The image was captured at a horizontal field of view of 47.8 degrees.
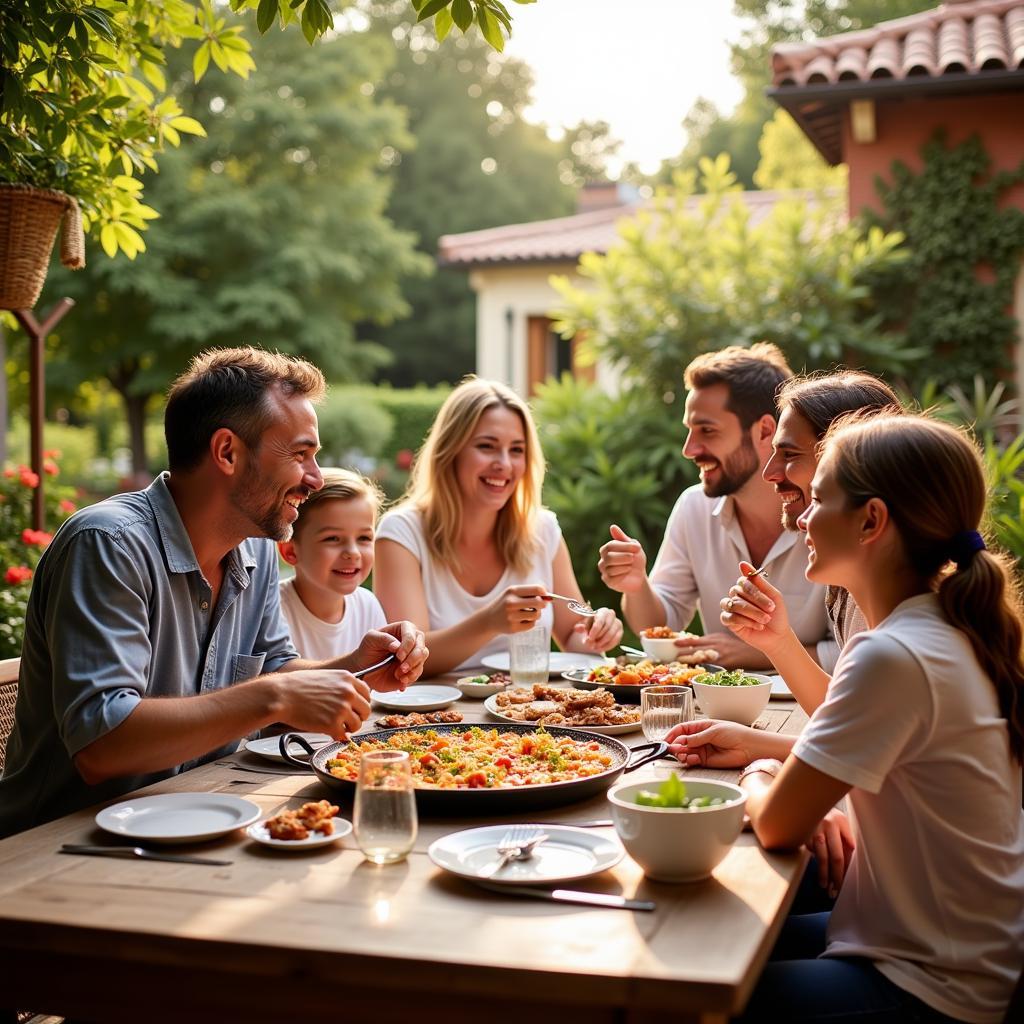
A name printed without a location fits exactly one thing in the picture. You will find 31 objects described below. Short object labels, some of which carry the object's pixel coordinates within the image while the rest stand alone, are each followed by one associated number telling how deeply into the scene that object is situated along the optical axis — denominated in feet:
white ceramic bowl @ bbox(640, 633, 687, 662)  11.32
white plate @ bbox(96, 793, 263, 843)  6.25
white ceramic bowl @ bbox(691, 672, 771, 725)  8.74
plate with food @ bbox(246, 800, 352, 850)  6.15
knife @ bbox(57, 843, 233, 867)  5.96
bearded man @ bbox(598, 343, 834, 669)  13.30
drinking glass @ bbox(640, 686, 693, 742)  8.24
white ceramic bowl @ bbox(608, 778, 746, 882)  5.60
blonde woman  13.56
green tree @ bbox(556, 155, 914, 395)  26.99
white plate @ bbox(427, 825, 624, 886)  5.65
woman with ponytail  5.91
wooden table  4.67
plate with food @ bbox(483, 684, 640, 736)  8.96
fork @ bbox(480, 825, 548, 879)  5.86
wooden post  18.42
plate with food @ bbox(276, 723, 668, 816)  6.79
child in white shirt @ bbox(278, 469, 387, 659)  12.09
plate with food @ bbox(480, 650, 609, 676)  11.85
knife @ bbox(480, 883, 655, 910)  5.40
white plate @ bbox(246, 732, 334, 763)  8.20
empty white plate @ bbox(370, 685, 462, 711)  9.86
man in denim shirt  7.14
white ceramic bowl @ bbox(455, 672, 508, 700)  10.65
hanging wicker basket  10.48
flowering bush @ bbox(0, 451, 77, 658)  15.28
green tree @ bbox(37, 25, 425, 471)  69.82
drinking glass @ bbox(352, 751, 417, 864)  5.79
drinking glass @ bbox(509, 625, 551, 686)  10.68
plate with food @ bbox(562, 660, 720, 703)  10.14
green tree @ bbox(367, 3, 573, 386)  110.11
